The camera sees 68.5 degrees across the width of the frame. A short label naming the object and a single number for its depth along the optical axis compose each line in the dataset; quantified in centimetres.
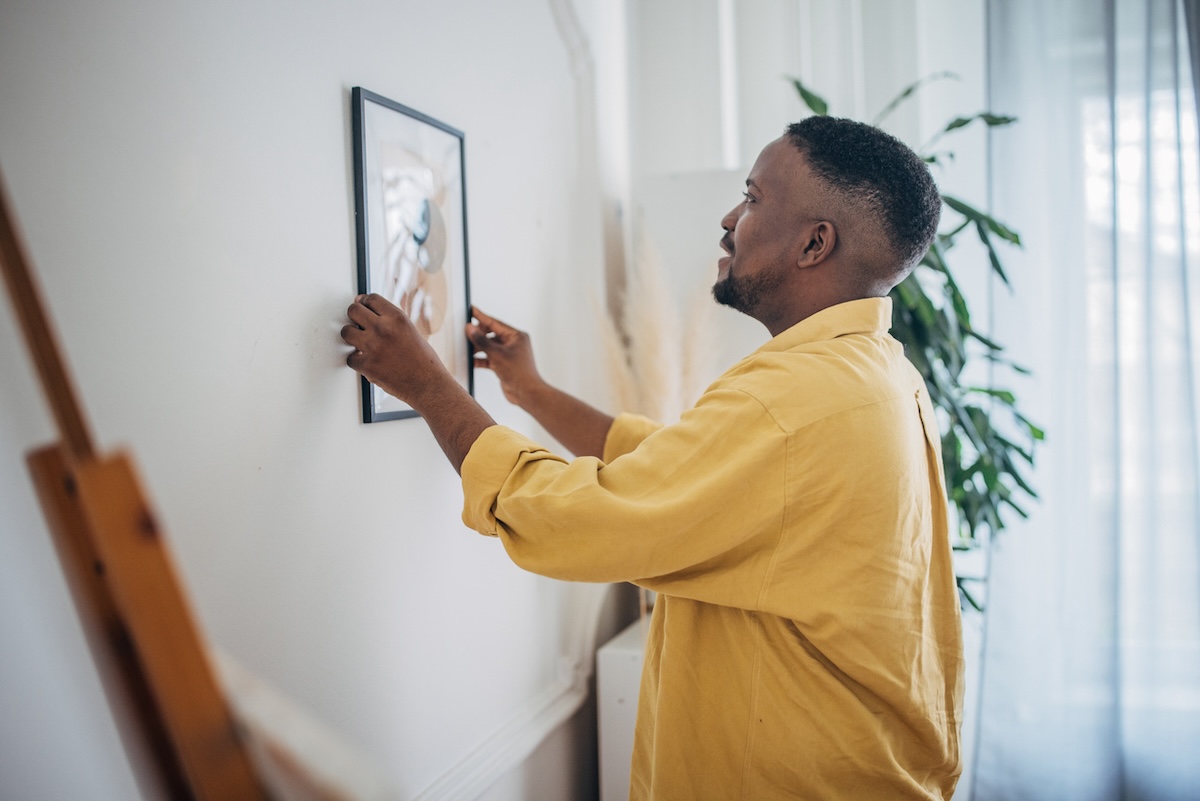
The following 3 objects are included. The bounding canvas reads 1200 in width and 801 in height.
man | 105
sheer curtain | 230
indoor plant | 208
